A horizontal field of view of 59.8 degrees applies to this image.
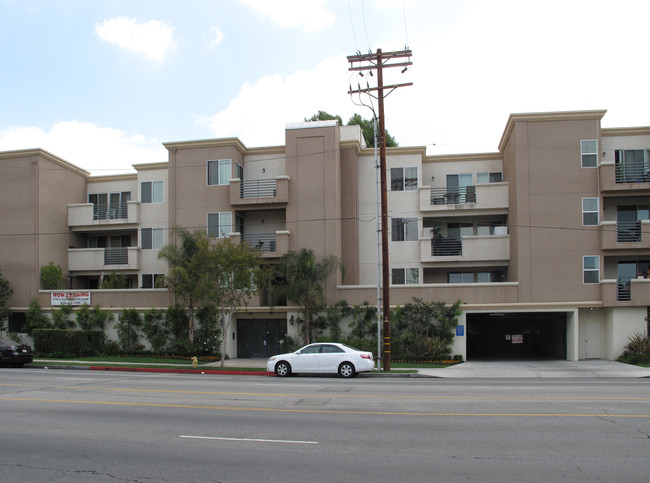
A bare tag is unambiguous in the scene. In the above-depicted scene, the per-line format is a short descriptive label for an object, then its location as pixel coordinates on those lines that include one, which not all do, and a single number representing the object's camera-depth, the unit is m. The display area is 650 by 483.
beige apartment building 28.02
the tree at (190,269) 25.56
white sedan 21.11
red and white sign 31.61
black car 25.61
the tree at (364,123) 52.91
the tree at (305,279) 27.94
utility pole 23.36
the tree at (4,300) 31.84
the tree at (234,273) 25.22
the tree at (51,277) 32.53
